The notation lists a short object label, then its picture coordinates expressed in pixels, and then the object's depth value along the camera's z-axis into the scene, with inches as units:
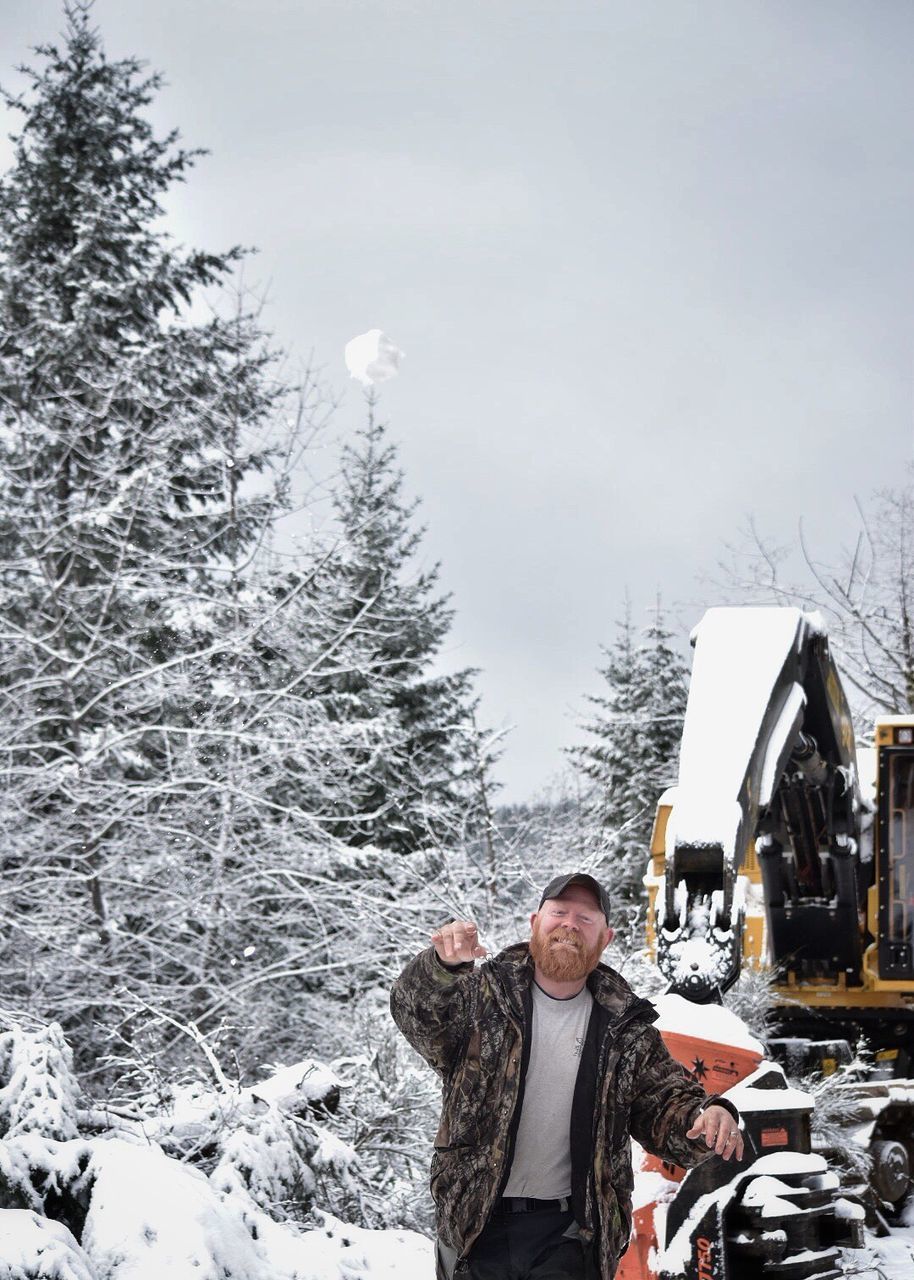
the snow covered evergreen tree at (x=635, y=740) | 1124.5
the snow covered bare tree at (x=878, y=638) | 1088.8
